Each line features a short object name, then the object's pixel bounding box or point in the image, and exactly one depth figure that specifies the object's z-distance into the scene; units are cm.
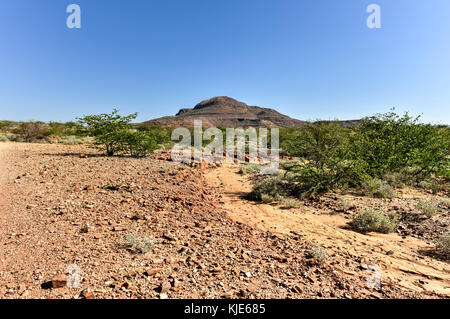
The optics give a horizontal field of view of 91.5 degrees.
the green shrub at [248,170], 1055
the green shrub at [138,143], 1073
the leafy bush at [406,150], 811
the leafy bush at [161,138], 1377
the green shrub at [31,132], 1744
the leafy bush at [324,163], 739
